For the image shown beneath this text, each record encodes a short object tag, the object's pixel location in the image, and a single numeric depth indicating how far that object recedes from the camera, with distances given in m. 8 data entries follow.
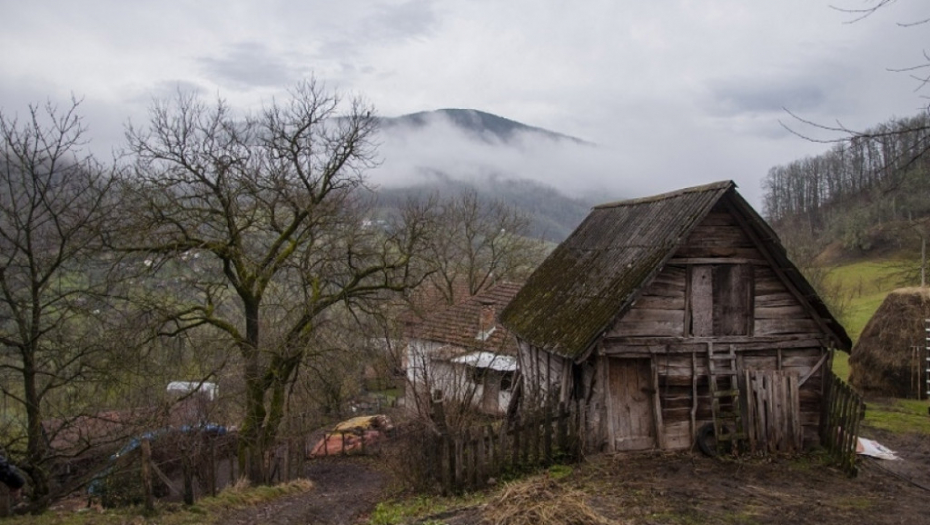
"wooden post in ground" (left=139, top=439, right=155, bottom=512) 11.09
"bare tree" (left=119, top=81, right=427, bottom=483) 15.38
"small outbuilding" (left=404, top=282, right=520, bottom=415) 20.65
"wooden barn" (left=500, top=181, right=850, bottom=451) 11.88
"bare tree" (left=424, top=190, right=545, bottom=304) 36.88
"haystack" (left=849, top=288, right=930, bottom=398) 20.47
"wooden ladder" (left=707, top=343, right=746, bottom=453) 11.84
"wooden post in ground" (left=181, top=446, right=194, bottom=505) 12.09
